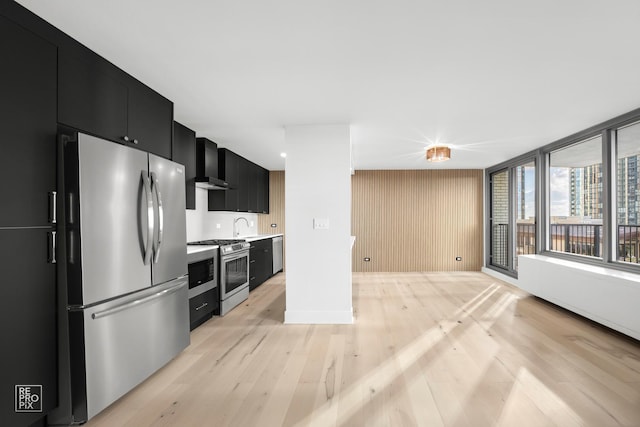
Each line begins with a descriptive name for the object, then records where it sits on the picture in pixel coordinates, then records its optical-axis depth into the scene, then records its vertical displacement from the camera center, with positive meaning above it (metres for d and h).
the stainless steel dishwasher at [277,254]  6.88 -0.89
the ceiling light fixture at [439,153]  4.85 +0.85
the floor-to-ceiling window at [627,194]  3.76 +0.19
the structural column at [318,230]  3.93 -0.16
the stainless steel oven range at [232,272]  4.21 -0.82
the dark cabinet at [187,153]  3.82 +0.70
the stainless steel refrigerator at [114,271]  1.95 -0.39
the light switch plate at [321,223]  3.94 -0.13
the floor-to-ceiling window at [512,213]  5.98 -0.04
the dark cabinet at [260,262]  5.54 -0.90
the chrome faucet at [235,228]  6.20 -0.30
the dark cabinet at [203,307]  3.60 -1.09
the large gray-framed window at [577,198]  4.42 +0.17
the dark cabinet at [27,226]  1.65 -0.07
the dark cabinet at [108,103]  2.03 +0.79
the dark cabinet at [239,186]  5.23 +0.48
